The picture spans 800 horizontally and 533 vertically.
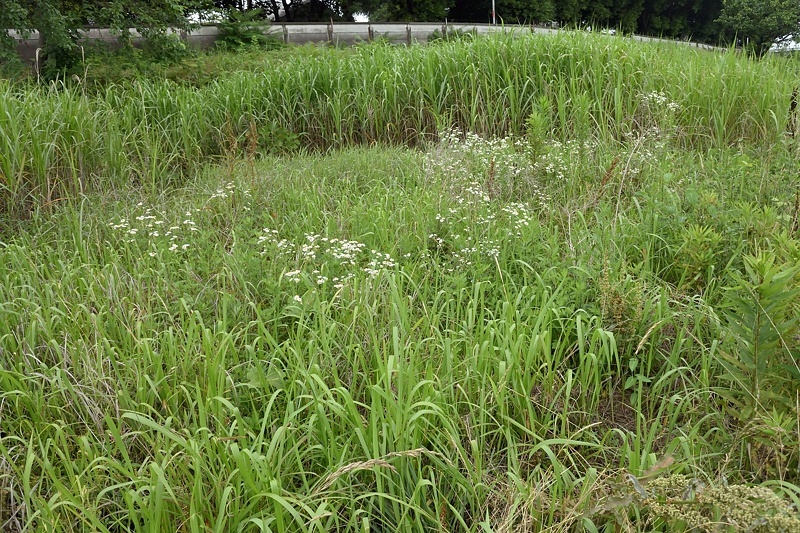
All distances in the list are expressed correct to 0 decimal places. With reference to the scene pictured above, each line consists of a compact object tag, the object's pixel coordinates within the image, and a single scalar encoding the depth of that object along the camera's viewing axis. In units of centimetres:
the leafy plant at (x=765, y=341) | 209
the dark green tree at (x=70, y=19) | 807
